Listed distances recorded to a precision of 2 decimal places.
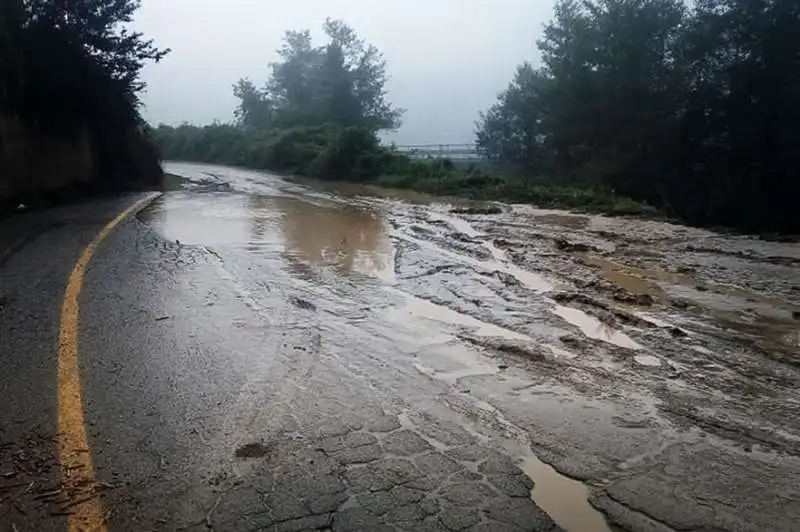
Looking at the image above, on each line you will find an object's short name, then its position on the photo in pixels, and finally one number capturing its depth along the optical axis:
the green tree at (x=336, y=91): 64.25
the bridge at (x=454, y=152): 50.47
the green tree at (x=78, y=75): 20.12
